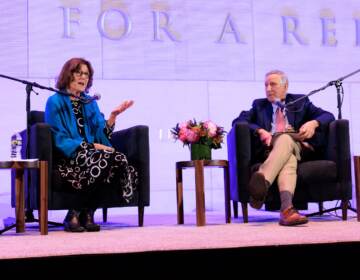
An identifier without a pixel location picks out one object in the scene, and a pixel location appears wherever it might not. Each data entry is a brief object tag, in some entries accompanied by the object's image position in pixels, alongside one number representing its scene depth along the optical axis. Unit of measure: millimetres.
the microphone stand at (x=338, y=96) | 6907
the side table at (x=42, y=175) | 5833
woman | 6276
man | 6065
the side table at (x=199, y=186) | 6682
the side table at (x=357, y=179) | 6586
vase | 6920
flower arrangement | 6937
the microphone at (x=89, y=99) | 5863
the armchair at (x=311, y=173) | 6719
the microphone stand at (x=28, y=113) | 6113
